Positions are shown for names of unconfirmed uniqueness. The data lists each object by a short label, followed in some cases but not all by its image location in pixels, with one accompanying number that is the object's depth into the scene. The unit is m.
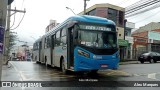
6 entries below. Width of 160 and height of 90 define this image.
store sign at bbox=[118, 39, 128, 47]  19.14
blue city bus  6.29
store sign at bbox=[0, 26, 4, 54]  2.51
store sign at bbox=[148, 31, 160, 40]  23.75
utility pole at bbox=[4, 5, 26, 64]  12.61
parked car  15.98
